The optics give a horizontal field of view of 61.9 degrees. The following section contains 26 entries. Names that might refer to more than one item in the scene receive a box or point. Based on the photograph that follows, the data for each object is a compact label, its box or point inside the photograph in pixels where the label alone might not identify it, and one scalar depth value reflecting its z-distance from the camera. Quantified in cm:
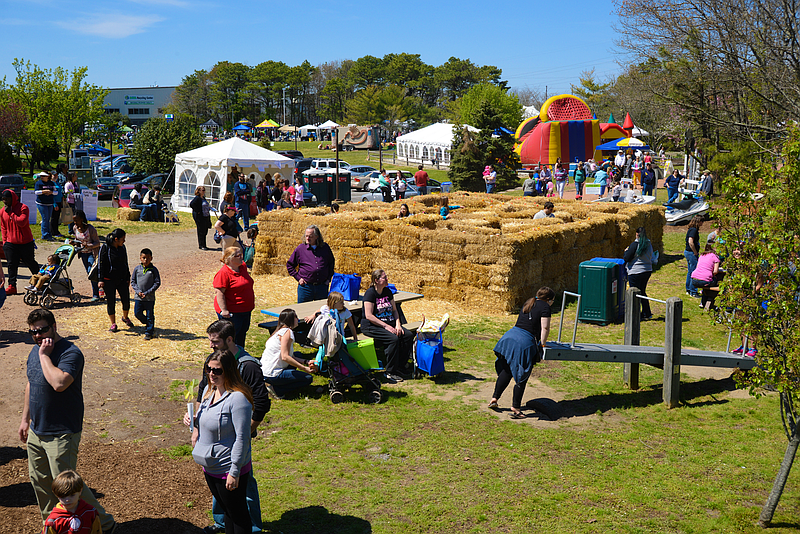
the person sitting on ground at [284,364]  814
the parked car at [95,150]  7178
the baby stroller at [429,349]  944
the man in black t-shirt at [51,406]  504
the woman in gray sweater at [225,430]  475
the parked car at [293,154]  6031
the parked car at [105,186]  3688
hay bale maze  1347
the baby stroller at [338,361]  843
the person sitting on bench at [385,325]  941
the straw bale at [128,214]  2462
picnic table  998
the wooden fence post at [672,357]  841
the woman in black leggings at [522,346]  807
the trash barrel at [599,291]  1273
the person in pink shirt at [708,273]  1250
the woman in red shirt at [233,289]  873
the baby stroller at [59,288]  1253
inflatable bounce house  4859
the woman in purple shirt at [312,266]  1097
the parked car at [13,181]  3154
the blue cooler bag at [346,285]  1114
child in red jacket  448
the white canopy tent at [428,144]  5812
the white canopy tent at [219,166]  2725
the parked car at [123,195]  2847
